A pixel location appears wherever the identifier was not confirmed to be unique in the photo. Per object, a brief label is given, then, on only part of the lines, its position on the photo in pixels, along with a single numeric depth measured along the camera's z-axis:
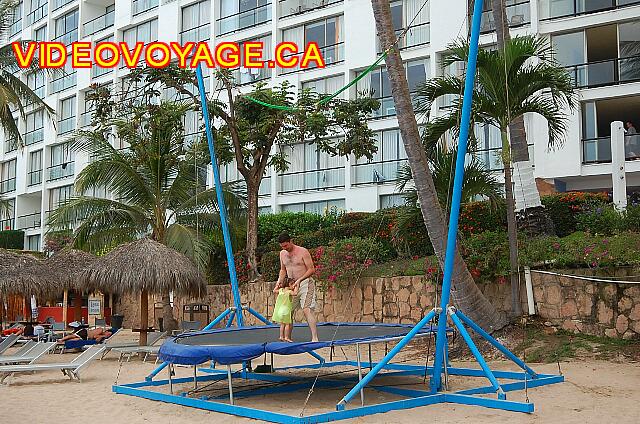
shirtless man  10.89
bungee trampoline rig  9.45
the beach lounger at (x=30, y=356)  14.66
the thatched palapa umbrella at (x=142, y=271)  17.47
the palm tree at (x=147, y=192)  23.06
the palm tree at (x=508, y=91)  14.03
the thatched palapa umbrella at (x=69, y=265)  19.33
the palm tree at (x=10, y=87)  22.53
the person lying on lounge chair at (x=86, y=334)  18.11
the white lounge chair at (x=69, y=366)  13.29
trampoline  9.72
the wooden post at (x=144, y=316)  17.89
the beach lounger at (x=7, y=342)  16.13
